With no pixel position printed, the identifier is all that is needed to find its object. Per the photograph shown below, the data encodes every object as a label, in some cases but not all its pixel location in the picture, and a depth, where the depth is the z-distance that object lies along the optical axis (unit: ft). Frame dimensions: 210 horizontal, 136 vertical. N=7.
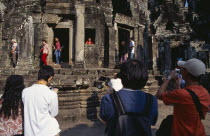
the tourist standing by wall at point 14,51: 32.87
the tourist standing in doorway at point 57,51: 36.09
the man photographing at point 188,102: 6.24
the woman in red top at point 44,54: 30.81
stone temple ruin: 18.67
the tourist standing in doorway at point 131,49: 37.27
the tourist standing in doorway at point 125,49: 44.10
